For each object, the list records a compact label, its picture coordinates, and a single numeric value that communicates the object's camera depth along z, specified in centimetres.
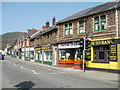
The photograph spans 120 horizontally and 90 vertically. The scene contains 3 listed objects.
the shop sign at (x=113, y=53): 1338
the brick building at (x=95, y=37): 1367
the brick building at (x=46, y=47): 2281
